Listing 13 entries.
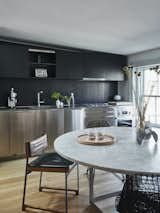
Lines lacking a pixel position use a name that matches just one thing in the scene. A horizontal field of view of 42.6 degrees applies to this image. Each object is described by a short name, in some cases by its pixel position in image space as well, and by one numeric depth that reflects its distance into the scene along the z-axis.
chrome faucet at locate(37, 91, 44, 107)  4.46
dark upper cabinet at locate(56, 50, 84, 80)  4.43
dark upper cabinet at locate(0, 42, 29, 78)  3.78
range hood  4.84
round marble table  1.31
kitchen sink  4.12
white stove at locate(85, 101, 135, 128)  4.55
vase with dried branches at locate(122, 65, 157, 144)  2.00
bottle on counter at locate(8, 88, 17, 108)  4.04
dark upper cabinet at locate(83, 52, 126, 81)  4.84
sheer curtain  4.88
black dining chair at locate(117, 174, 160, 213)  1.41
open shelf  4.32
